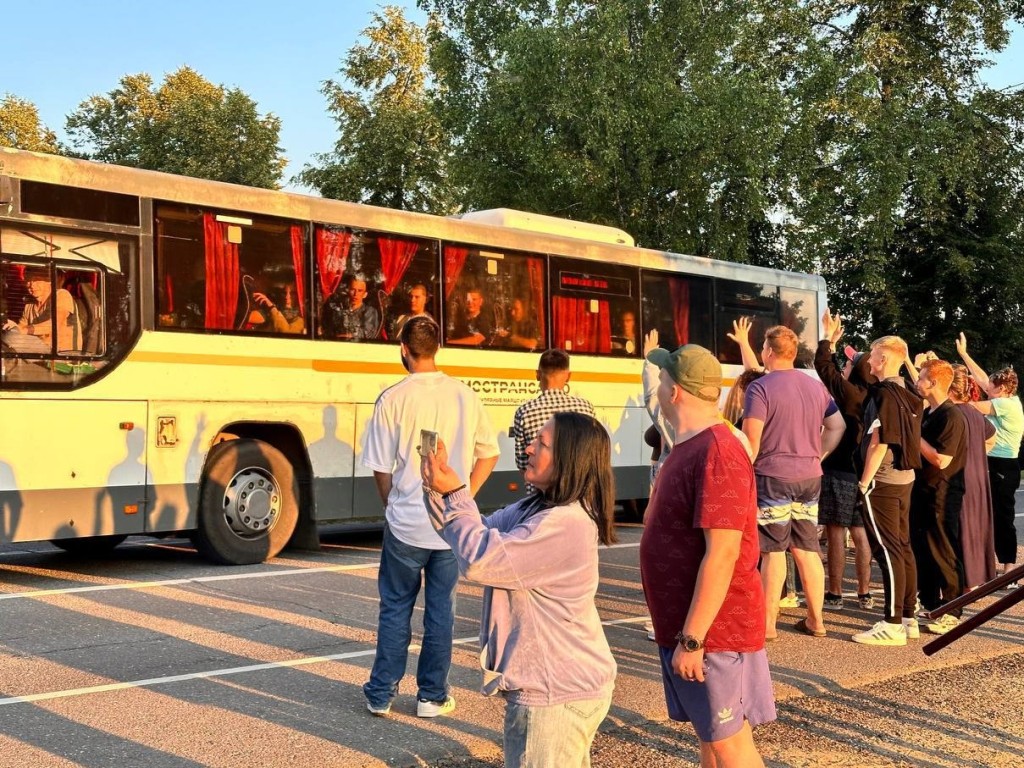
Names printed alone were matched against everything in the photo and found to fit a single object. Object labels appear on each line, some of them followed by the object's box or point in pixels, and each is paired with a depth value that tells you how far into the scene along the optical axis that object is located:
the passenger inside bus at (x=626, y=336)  15.20
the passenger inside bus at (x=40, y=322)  9.95
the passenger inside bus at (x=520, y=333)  13.85
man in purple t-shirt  7.47
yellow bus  10.07
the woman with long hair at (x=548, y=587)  3.33
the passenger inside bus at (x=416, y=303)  12.81
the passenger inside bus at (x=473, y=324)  13.39
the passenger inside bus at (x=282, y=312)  11.67
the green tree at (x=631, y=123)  23.66
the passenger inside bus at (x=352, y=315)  12.23
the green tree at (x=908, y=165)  26.73
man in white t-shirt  5.78
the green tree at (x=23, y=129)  46.62
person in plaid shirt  7.54
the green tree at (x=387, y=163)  40.31
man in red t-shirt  3.77
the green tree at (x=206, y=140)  42.12
